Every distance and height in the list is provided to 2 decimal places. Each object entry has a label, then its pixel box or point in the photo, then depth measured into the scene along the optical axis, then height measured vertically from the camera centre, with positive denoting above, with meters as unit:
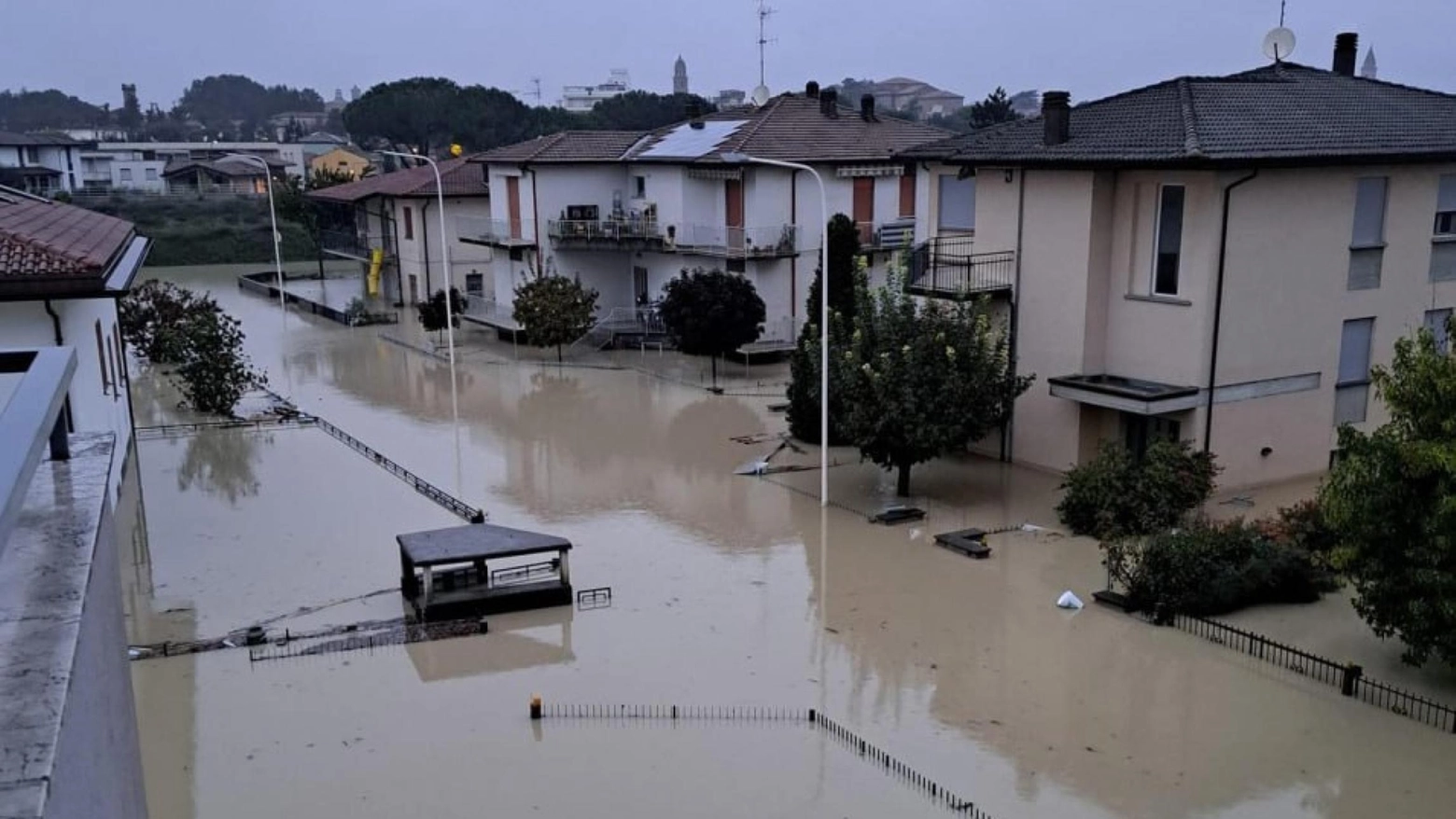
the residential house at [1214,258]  19.30 -1.68
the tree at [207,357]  27.33 -4.39
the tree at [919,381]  18.62 -3.35
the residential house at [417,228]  45.16 -2.44
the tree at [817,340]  21.34 -3.30
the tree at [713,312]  30.61 -3.73
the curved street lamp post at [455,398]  27.41 -5.53
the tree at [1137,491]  17.58 -4.75
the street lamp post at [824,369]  19.28 -3.32
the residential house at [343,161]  86.19 +0.18
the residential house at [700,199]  33.78 -1.09
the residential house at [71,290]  16.25 -1.66
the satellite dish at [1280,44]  23.58 +2.14
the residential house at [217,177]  86.12 -0.85
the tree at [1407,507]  11.23 -3.28
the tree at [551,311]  33.50 -4.01
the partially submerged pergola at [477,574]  14.73 -5.12
